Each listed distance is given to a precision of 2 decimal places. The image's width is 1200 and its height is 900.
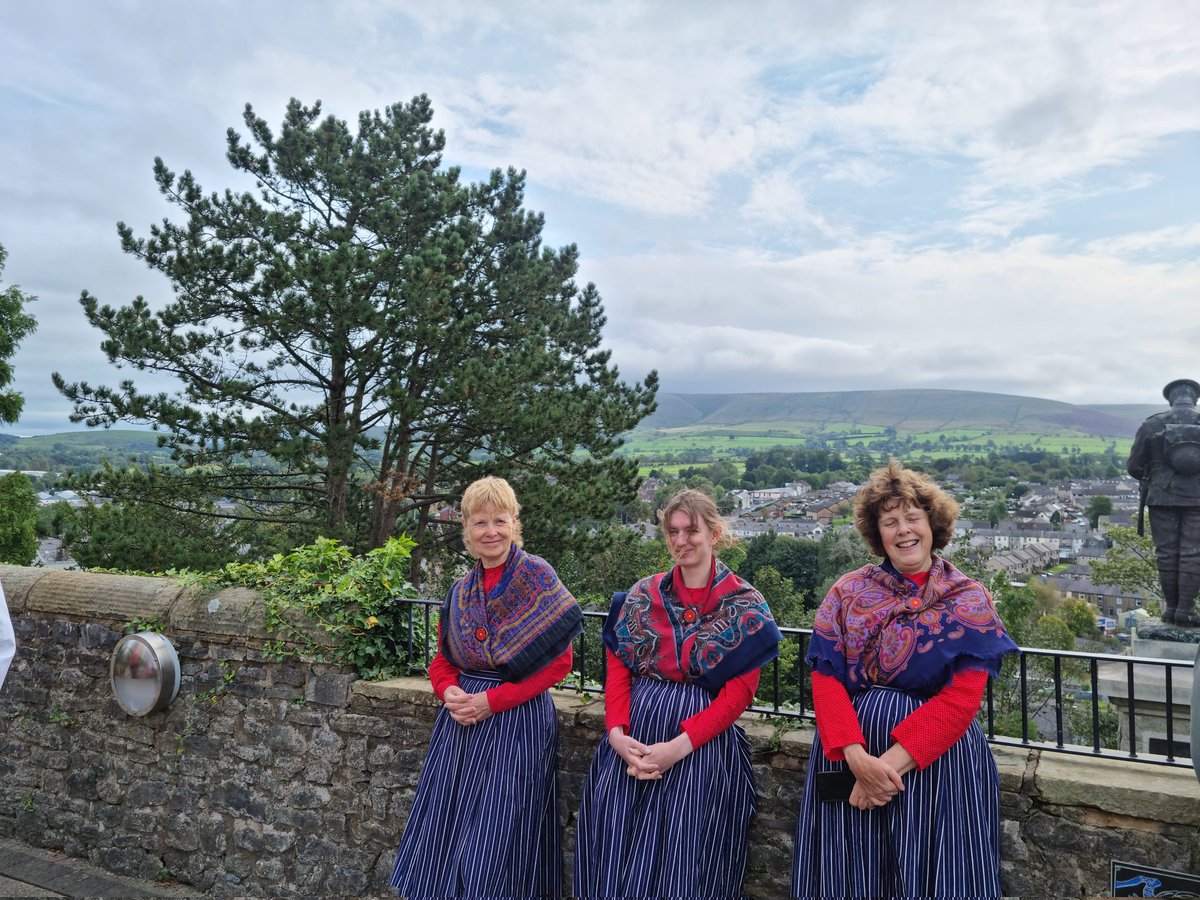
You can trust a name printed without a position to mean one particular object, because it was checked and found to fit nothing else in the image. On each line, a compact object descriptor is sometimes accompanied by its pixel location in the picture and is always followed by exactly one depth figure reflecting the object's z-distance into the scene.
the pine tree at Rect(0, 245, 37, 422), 17.50
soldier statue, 6.74
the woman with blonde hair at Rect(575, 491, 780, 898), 2.46
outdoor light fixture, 3.87
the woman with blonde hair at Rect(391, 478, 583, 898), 2.75
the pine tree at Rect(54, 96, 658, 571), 12.75
